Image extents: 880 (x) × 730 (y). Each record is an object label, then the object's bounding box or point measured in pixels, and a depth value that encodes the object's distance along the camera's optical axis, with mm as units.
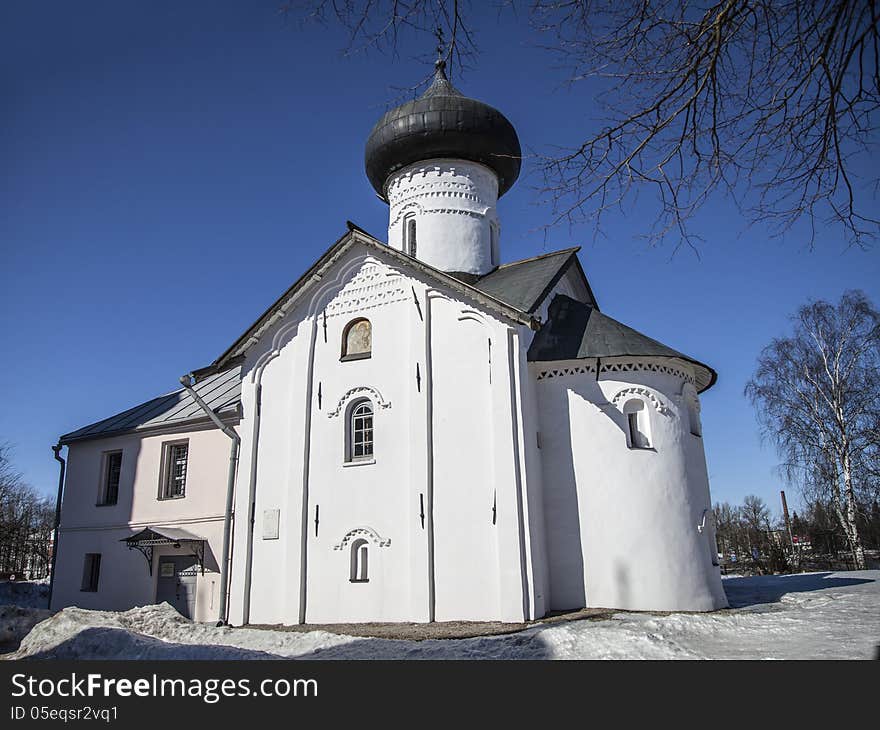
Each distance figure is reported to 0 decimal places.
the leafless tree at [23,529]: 29748
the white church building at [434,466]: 11078
